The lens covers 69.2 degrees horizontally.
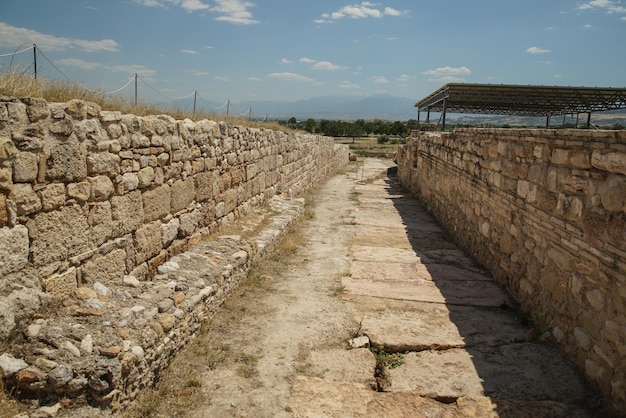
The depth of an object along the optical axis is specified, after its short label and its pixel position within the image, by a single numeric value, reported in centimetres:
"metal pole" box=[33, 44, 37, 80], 421
